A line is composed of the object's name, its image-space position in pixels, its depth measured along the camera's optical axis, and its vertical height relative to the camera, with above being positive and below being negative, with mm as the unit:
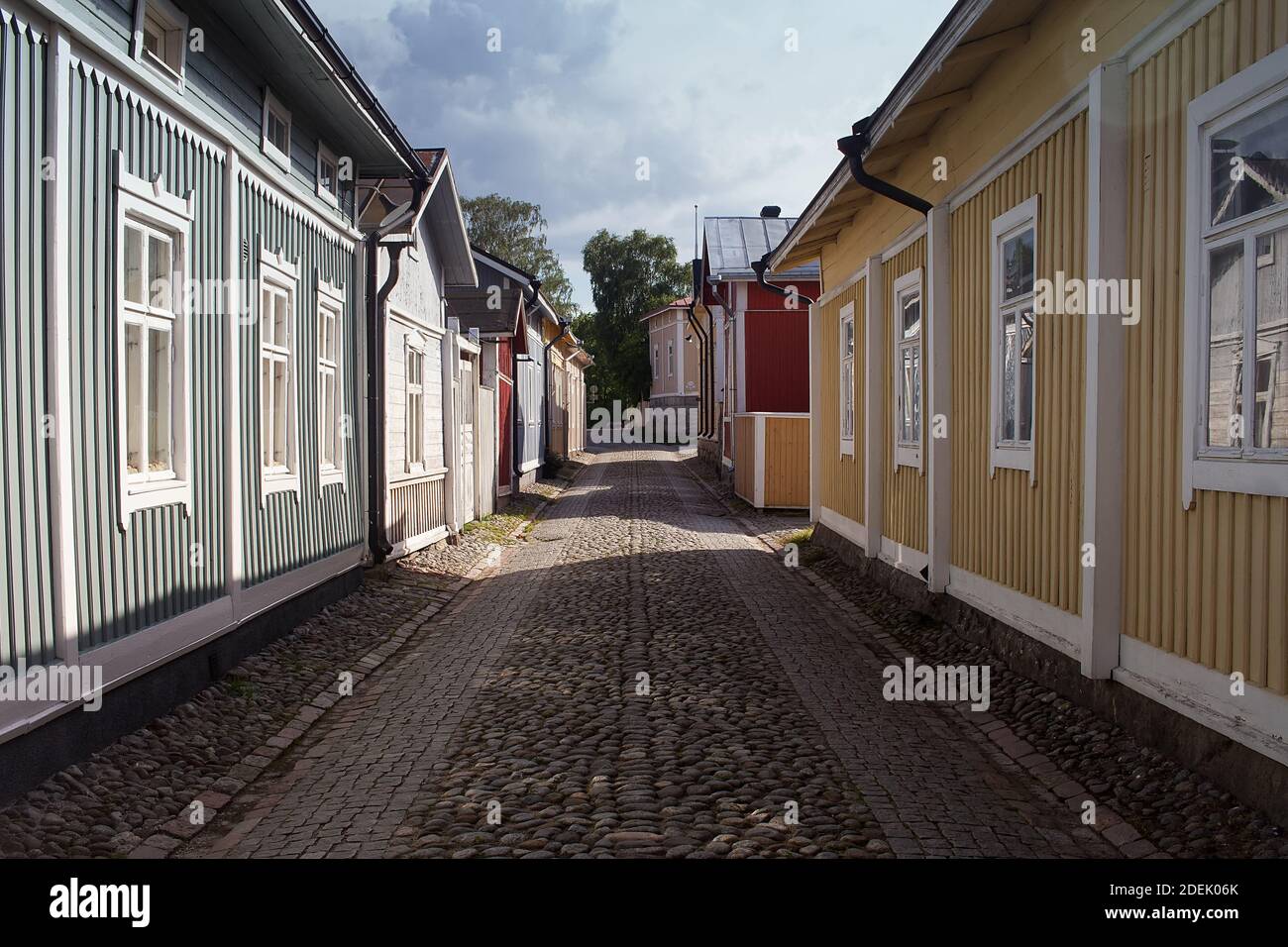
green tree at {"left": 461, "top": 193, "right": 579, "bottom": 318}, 49844 +8894
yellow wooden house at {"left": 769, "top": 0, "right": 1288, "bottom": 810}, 4332 +415
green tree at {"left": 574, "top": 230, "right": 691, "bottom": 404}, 67375 +8596
